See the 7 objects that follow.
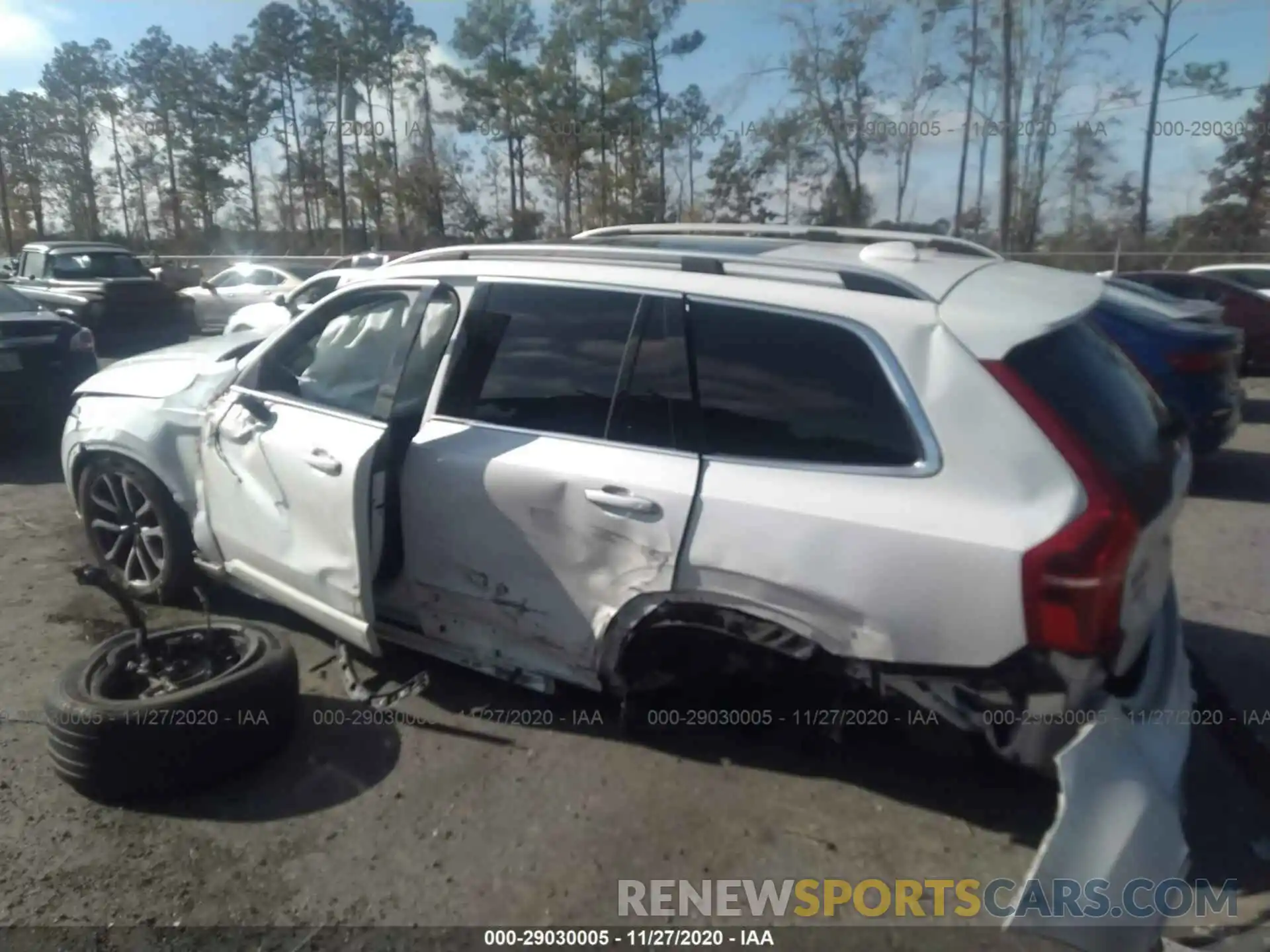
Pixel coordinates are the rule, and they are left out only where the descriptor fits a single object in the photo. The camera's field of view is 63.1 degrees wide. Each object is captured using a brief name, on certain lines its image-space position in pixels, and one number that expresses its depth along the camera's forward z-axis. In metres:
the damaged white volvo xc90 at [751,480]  2.83
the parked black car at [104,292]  15.27
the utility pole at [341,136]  37.91
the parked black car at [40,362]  8.71
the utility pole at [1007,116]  21.48
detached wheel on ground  3.36
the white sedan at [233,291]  19.41
